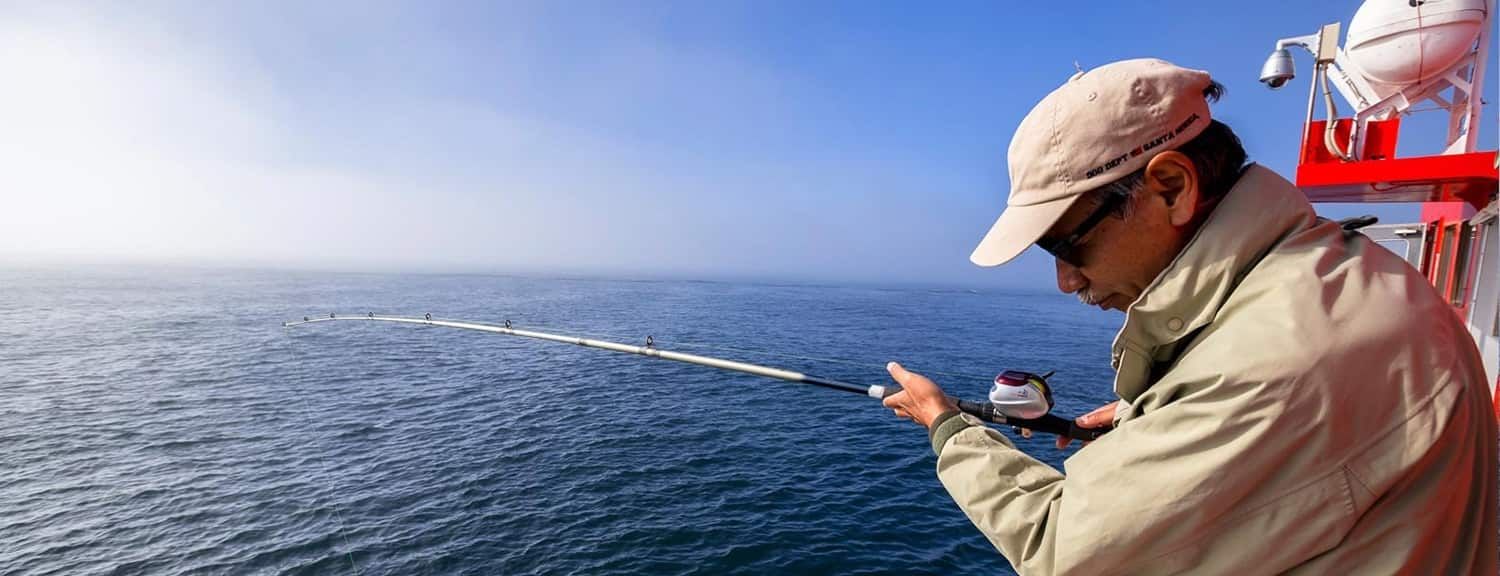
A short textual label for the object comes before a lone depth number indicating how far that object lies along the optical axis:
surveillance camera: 6.06
